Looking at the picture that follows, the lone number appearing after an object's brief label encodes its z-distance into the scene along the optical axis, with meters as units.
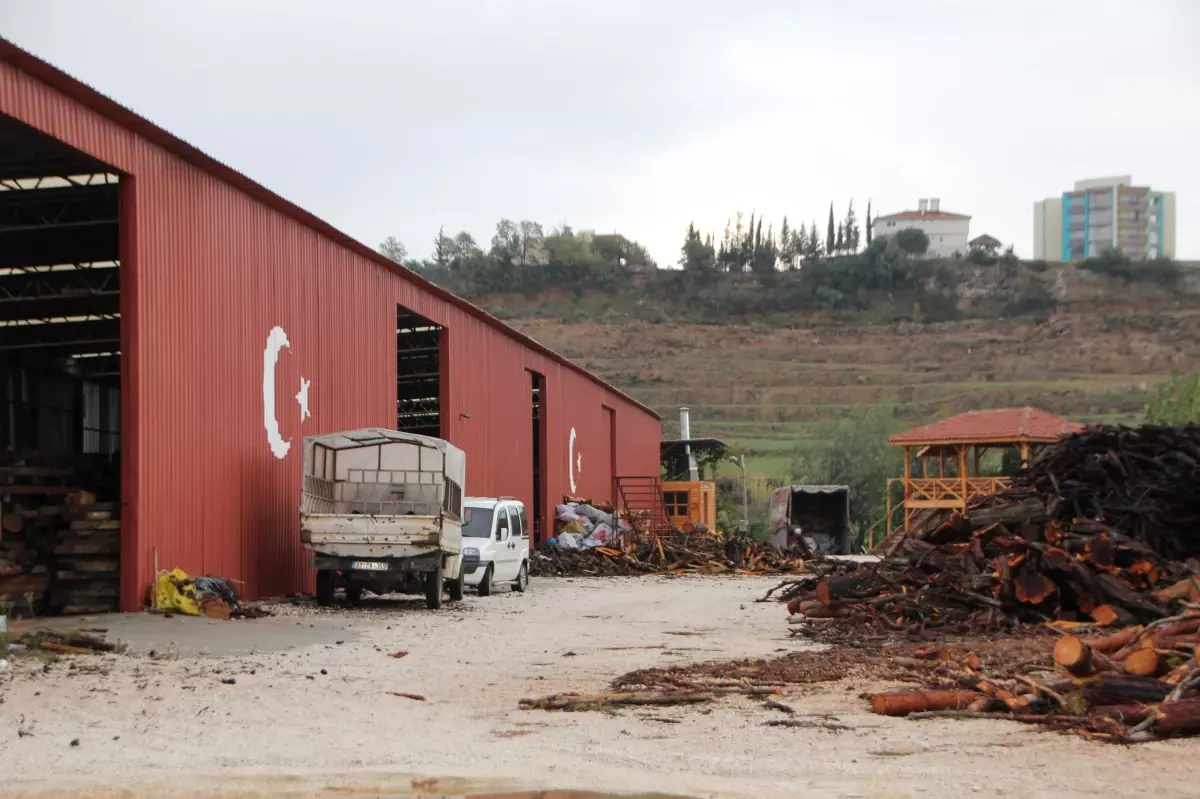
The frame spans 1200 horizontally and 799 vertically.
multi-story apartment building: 195.00
